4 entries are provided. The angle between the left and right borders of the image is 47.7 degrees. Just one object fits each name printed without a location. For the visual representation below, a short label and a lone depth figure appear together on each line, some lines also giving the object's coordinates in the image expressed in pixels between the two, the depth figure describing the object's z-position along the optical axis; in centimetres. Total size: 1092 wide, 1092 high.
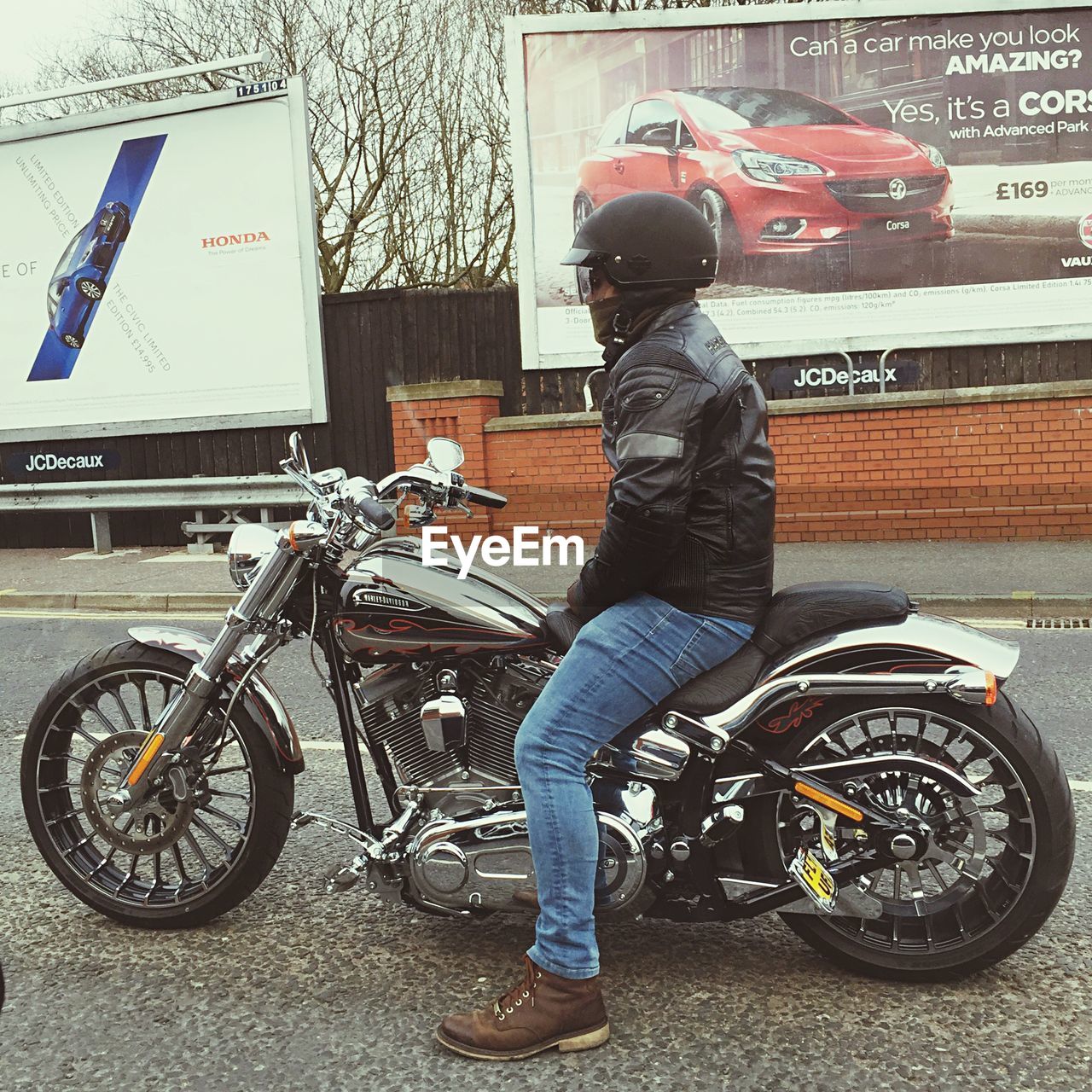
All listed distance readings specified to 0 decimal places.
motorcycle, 297
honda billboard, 1370
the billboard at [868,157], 1250
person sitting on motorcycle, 282
